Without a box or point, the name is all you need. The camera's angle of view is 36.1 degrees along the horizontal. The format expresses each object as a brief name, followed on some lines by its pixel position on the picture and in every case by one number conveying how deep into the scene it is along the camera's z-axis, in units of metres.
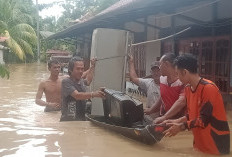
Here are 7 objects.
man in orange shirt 3.73
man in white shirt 5.86
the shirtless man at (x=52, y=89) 7.04
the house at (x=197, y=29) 8.50
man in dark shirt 5.62
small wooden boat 4.46
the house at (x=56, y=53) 29.78
